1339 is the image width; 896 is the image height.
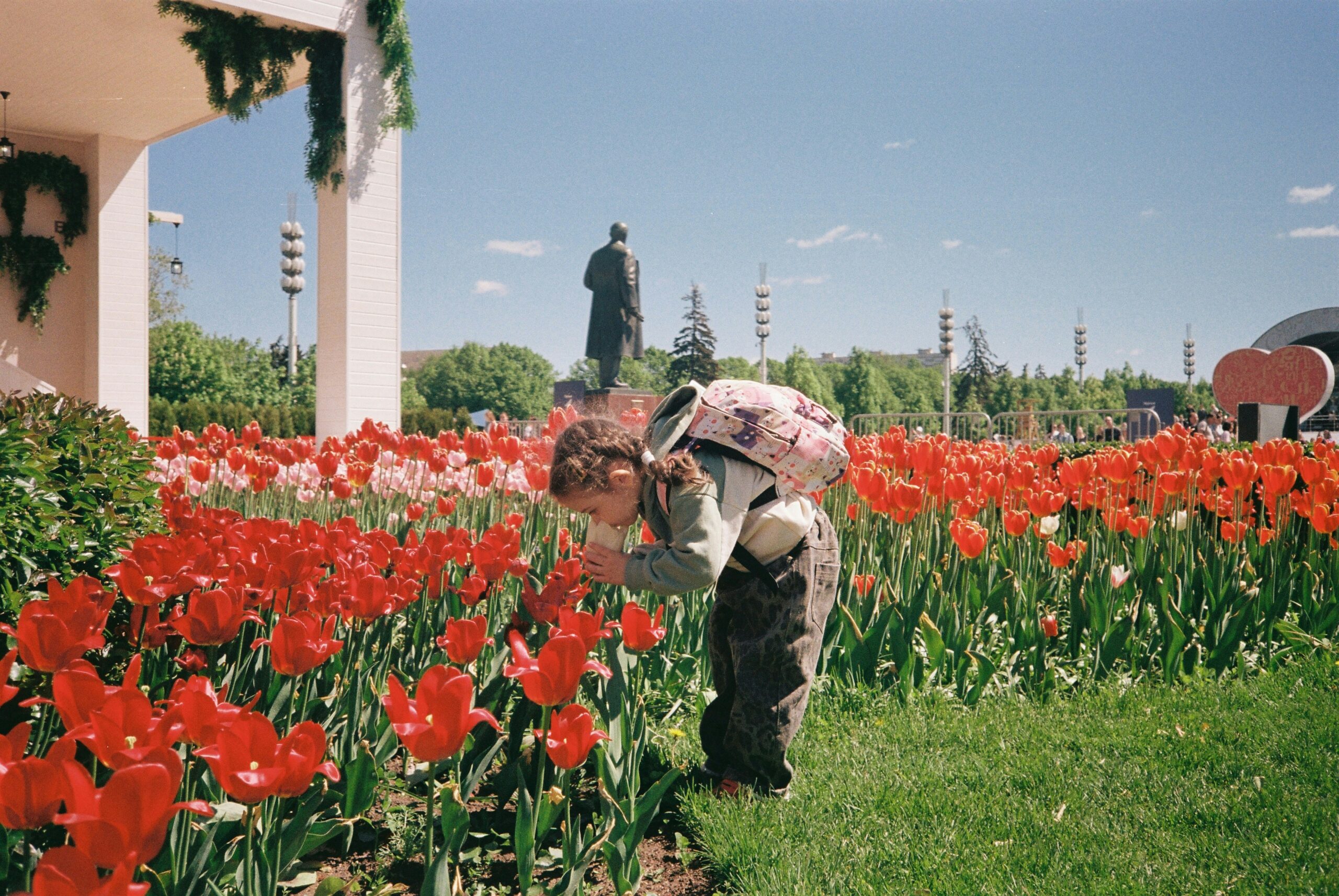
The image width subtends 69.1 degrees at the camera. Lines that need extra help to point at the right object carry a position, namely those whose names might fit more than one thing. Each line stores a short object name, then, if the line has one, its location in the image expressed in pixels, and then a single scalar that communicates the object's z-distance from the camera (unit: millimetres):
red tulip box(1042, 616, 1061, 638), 3336
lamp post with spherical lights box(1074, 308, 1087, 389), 64562
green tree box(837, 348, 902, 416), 55469
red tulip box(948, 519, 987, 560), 3262
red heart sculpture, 12617
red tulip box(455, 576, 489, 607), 2240
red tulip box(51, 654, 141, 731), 1270
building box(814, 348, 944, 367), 120562
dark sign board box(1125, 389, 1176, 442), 21969
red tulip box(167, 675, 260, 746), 1281
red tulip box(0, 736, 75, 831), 1050
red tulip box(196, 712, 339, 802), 1150
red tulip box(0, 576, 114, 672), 1479
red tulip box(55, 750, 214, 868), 963
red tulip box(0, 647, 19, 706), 1293
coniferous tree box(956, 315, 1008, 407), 60656
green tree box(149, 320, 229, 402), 24125
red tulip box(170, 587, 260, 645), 1735
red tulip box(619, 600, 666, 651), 1897
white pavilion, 10555
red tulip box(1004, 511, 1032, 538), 3590
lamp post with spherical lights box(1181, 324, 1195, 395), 70688
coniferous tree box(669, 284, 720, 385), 50406
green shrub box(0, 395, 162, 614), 2682
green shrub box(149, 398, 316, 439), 18266
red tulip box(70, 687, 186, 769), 1161
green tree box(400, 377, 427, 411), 39375
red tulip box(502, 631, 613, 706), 1512
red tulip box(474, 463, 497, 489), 4121
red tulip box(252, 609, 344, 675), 1632
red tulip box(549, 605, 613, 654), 1656
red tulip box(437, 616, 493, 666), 1751
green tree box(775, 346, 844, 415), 46438
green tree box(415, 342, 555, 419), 66875
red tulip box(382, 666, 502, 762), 1280
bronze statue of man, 13477
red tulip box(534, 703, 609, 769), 1492
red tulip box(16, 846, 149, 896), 893
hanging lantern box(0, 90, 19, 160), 13352
